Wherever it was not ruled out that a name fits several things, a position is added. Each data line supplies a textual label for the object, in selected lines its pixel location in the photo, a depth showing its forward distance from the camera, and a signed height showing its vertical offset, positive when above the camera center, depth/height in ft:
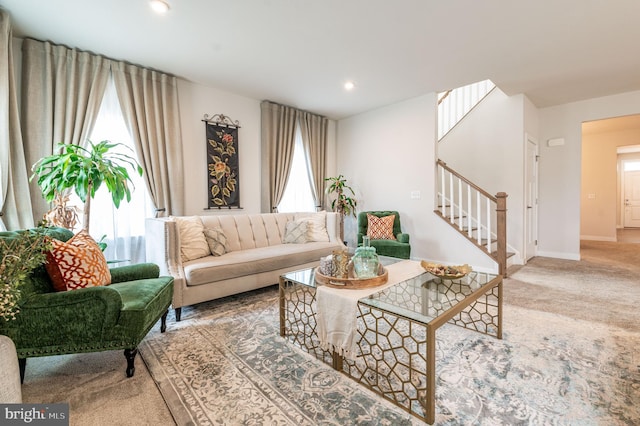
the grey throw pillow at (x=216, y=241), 9.70 -1.03
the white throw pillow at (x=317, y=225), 12.76 -0.68
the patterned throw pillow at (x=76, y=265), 5.53 -1.06
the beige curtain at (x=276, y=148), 15.01 +3.42
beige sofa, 8.41 -1.42
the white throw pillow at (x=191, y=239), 9.11 -0.93
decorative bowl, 6.53 -1.49
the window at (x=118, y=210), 10.49 +0.13
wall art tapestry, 13.32 +2.40
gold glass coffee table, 4.45 -2.85
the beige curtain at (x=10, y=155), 7.88 +1.73
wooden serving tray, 5.83 -1.52
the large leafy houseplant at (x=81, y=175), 8.04 +1.13
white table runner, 5.16 -2.05
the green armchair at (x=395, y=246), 12.60 -1.66
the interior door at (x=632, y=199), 28.09 +0.73
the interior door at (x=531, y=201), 14.78 +0.37
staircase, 11.87 +0.50
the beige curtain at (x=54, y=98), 8.88 +3.83
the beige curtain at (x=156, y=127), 10.76 +3.41
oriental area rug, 4.42 -3.18
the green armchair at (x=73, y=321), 4.90 -1.94
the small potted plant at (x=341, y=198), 17.06 +0.77
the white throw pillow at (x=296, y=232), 12.38 -0.96
